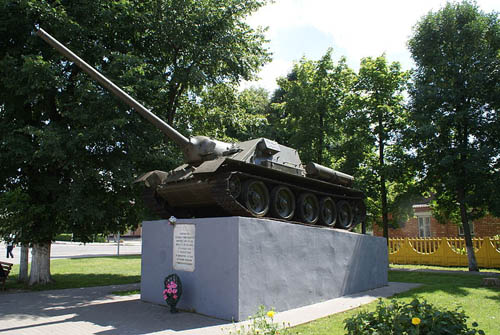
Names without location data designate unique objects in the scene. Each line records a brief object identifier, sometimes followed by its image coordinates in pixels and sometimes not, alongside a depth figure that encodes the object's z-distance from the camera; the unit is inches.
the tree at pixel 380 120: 779.4
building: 1033.5
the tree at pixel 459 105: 679.1
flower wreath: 338.6
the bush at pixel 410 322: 167.0
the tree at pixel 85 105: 486.6
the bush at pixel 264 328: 177.4
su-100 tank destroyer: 354.6
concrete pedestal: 322.7
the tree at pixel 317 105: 840.9
